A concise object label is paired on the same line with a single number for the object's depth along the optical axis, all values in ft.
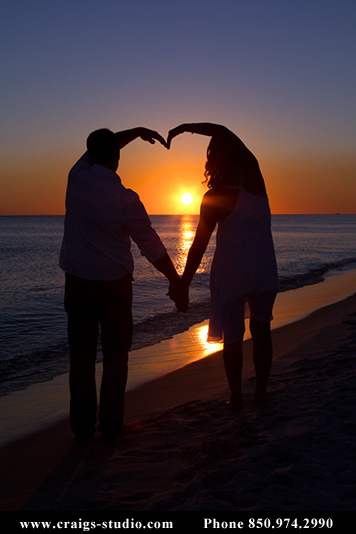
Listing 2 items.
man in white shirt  8.12
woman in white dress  8.91
